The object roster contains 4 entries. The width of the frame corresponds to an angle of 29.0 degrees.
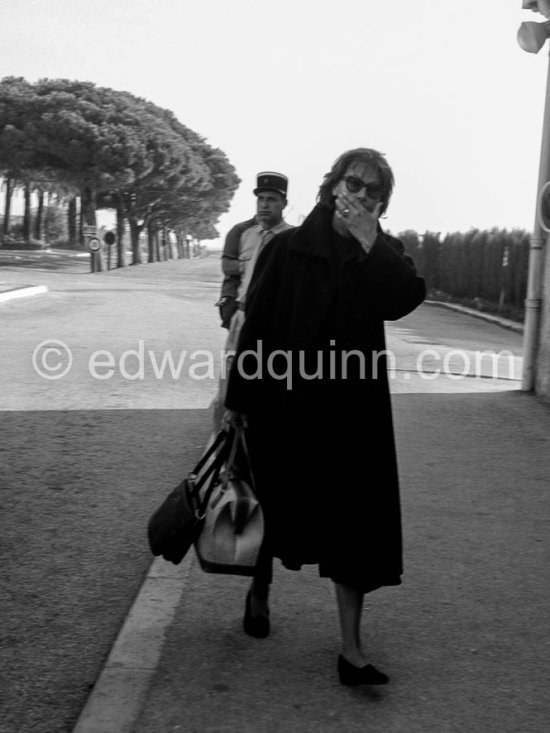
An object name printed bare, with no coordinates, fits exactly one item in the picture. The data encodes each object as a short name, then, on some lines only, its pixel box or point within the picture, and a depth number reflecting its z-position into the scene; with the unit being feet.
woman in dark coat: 10.78
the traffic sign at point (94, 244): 143.54
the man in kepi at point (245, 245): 19.43
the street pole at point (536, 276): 32.37
